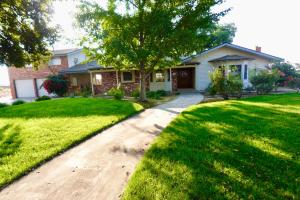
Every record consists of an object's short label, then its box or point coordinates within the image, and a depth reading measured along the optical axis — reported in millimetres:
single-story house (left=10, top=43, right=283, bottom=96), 17178
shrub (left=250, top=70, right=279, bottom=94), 13274
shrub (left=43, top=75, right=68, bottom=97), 20234
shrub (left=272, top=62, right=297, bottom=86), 18916
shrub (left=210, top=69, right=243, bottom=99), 11539
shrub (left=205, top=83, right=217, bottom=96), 12028
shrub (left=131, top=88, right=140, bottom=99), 14789
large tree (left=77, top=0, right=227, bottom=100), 10000
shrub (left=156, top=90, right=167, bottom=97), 16939
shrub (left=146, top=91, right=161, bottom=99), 14895
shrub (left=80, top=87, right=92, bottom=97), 19984
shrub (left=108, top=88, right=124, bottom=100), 13297
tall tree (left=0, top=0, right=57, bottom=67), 9570
